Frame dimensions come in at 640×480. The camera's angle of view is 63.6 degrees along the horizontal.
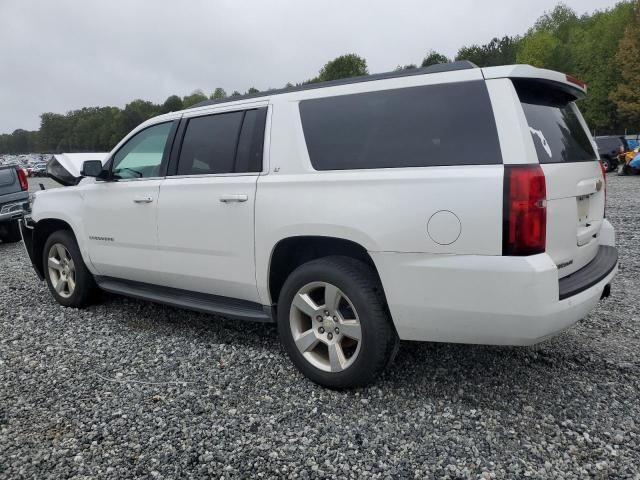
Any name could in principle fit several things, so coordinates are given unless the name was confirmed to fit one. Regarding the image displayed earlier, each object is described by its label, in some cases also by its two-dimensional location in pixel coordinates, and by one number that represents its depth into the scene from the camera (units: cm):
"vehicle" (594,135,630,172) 2255
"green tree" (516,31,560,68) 5127
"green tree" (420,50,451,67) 6766
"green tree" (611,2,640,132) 3703
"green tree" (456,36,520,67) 6636
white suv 255
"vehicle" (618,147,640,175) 1967
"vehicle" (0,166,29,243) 1008
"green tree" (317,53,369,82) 6761
